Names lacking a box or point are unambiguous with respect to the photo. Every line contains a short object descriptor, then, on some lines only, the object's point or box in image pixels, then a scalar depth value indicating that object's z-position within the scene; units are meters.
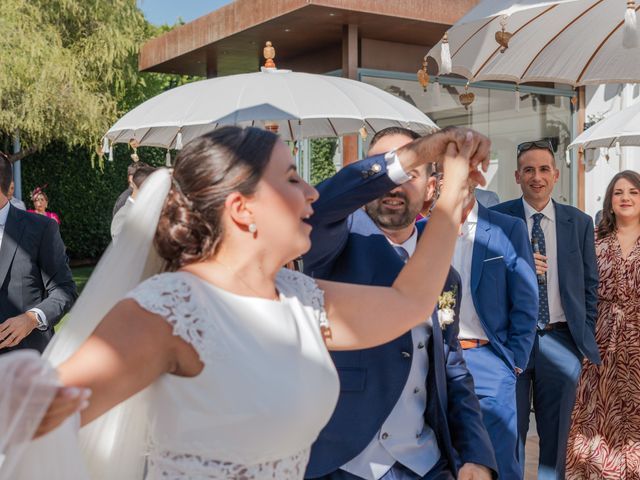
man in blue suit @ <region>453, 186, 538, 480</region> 4.69
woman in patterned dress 6.37
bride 1.74
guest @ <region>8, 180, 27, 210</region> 5.03
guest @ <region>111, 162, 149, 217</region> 7.90
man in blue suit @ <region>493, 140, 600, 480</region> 5.61
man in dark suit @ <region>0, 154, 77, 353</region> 4.84
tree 17.67
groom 2.60
